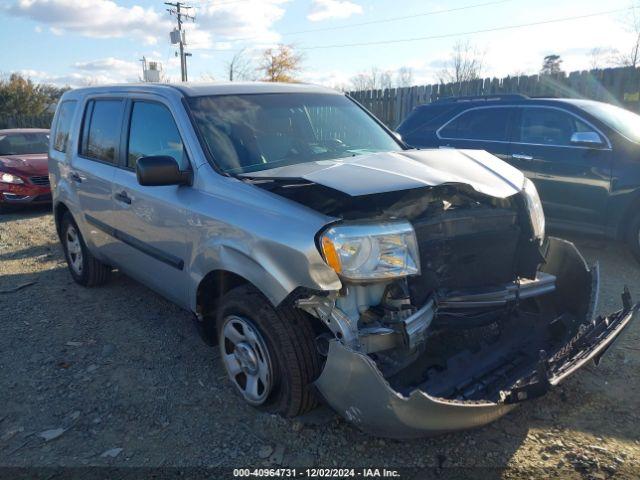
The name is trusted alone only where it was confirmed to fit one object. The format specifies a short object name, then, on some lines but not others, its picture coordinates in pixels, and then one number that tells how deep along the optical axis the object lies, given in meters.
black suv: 5.44
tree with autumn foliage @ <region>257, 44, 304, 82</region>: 27.05
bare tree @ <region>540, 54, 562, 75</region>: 34.62
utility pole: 28.67
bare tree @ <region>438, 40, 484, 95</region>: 25.44
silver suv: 2.39
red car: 9.09
